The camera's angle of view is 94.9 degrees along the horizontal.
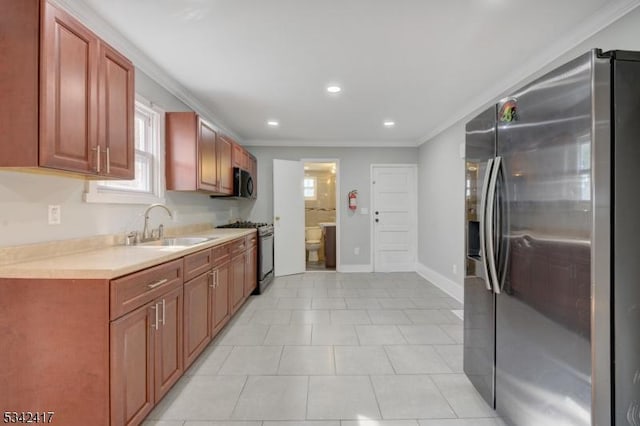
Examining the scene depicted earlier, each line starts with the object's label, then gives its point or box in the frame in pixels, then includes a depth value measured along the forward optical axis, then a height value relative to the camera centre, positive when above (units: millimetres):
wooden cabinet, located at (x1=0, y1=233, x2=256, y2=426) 1303 -602
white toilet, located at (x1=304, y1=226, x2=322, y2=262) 6328 -600
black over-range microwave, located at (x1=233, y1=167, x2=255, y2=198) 4090 +442
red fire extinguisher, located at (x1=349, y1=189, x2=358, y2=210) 5457 +270
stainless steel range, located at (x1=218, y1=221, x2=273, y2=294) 4145 -588
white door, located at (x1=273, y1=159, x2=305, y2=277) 5094 -59
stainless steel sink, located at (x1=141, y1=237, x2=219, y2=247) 2619 -252
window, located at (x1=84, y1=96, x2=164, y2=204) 2445 +495
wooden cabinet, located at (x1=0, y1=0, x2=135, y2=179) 1328 +595
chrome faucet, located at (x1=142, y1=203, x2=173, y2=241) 2445 -134
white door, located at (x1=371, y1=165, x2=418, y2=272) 5551 -28
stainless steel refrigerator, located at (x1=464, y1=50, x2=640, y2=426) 1106 -120
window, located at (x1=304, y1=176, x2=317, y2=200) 7254 +644
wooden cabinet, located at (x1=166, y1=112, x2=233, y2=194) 2953 +634
